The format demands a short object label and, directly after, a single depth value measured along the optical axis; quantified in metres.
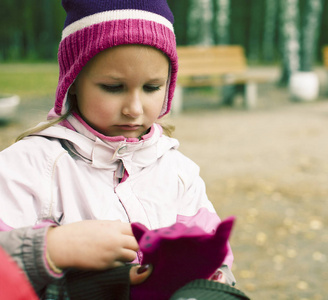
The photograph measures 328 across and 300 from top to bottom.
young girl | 1.43
